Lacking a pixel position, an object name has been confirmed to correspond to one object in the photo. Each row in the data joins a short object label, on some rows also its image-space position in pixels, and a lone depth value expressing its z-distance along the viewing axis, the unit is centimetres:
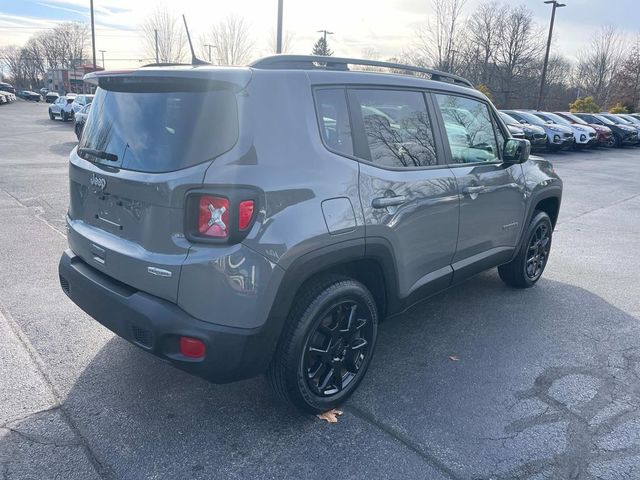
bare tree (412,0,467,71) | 3391
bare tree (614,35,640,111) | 4653
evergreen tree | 5750
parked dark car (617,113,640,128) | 2923
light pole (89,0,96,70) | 3744
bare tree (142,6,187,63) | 3806
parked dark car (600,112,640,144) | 2768
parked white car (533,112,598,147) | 2308
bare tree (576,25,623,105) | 5397
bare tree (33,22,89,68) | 8894
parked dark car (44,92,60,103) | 5367
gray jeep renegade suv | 246
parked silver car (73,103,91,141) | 1565
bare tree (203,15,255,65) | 3102
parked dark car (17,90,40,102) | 6128
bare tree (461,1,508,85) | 4328
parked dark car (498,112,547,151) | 1985
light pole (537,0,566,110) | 3451
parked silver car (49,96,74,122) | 2777
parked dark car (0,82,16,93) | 5912
